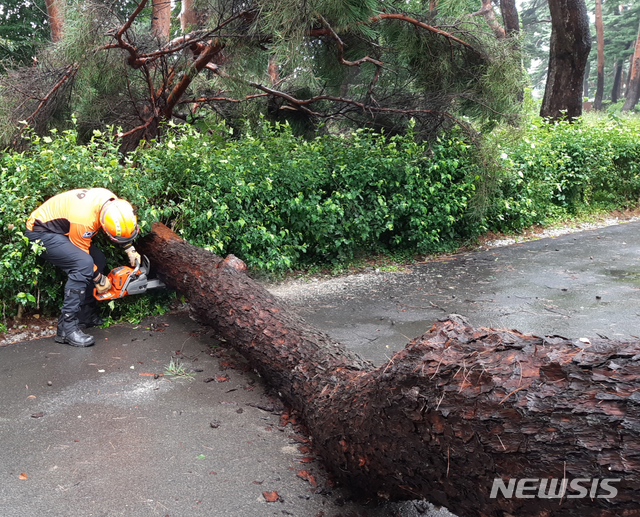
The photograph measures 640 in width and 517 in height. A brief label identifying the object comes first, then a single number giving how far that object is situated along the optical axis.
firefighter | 4.41
